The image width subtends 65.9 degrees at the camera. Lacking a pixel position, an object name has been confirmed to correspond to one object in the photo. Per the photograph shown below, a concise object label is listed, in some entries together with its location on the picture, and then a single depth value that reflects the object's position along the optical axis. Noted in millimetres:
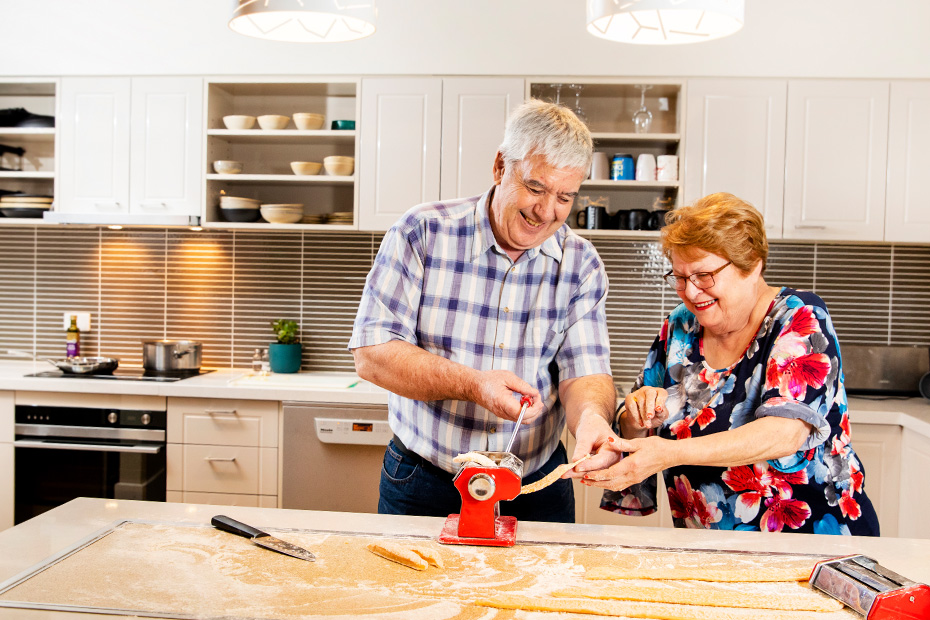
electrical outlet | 3820
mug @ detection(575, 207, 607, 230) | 3324
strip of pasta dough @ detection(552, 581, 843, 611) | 1097
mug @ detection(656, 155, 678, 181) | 3262
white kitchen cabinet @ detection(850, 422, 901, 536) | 2998
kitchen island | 1271
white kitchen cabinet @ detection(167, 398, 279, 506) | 3135
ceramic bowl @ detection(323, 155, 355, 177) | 3355
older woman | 1456
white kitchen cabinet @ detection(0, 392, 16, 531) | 3180
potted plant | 3617
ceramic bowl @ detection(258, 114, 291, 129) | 3400
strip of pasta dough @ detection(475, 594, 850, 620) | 1056
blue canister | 3318
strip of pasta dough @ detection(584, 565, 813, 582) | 1183
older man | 1646
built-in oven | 3148
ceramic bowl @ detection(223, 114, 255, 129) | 3383
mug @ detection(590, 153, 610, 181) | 3338
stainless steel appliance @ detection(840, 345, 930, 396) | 3410
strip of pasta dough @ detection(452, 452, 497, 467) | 1345
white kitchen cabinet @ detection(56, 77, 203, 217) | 3410
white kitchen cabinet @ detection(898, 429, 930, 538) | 2795
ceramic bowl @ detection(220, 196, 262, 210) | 3400
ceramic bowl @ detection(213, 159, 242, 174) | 3379
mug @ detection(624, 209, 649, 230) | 3283
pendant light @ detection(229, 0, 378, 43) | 1535
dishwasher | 3102
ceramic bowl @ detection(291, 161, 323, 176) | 3381
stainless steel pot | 3467
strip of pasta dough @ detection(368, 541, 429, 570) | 1178
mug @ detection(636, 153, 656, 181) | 3289
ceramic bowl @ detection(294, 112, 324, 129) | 3383
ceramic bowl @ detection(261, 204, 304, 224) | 3371
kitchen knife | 1224
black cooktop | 3295
